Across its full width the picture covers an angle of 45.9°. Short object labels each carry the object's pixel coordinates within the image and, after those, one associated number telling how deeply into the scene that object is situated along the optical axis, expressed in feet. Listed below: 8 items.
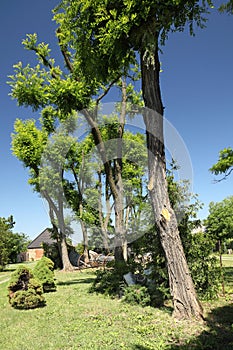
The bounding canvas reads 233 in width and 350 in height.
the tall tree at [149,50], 16.79
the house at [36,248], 127.13
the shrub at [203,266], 22.98
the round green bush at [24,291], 23.71
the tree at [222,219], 93.15
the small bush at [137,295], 21.83
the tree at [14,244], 75.56
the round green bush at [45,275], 32.40
